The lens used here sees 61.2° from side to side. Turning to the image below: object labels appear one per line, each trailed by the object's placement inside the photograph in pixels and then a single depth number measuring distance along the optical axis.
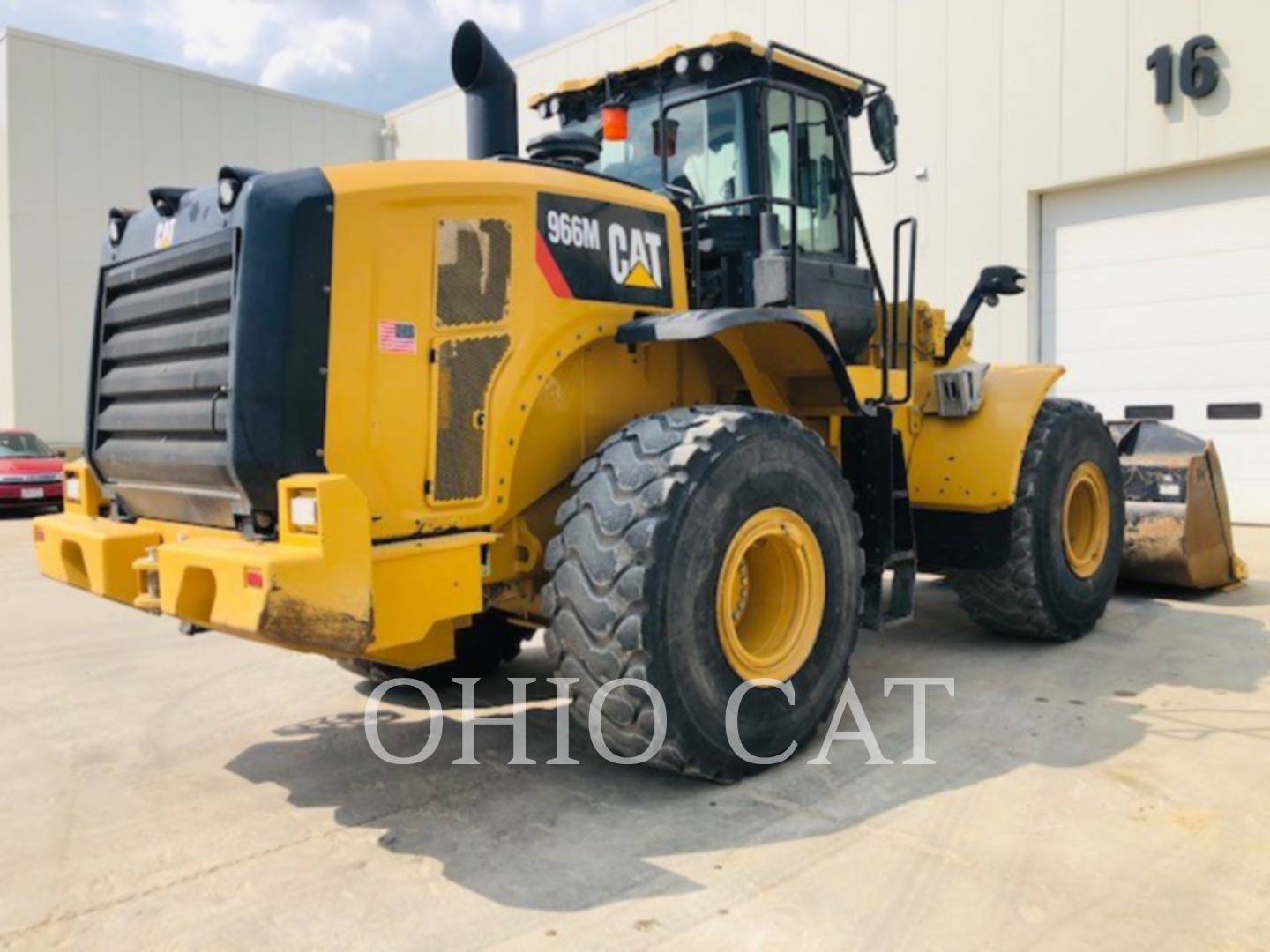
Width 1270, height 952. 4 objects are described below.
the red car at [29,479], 15.52
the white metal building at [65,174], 19.62
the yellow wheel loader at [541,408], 3.30
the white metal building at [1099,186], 10.68
